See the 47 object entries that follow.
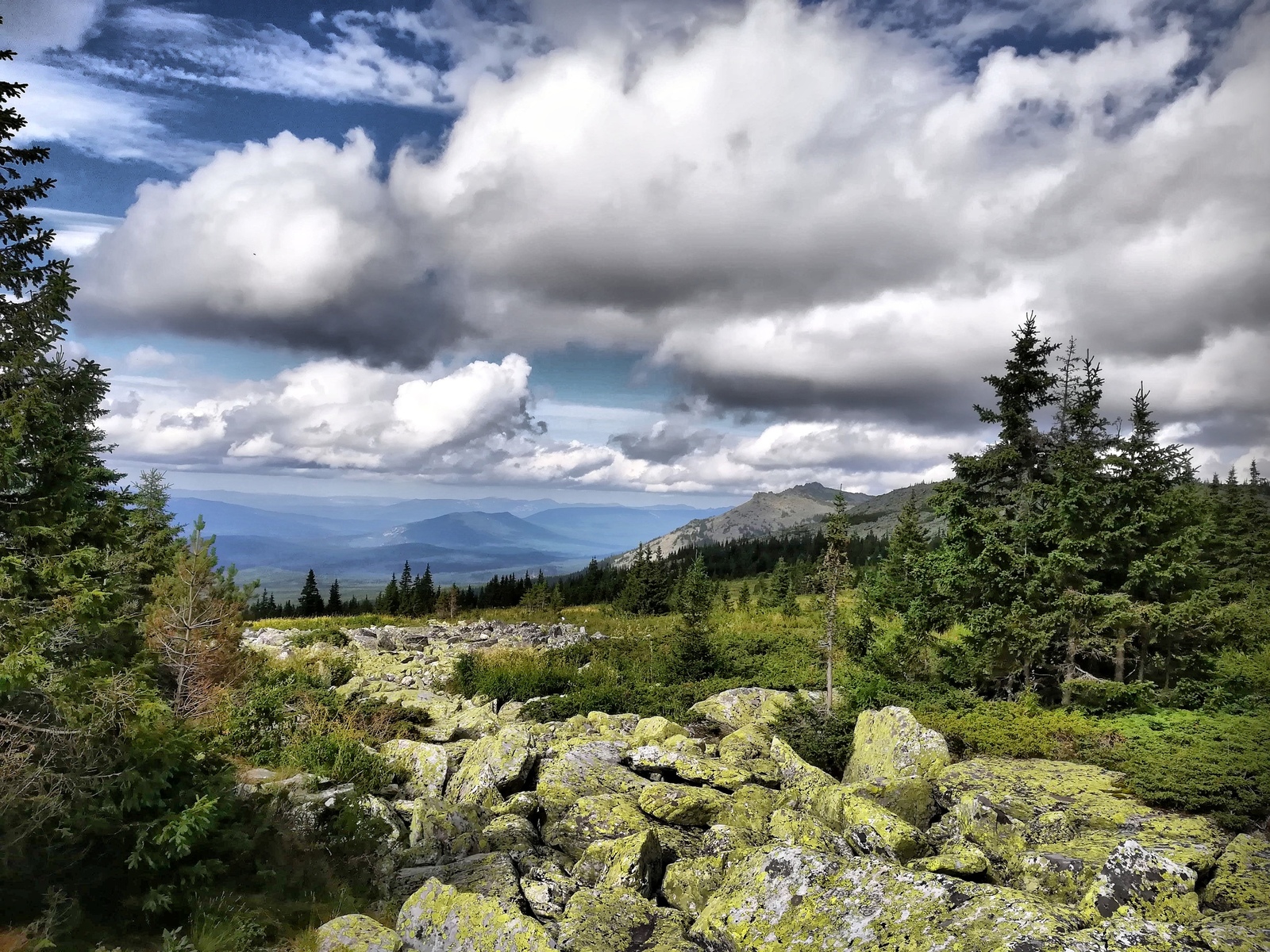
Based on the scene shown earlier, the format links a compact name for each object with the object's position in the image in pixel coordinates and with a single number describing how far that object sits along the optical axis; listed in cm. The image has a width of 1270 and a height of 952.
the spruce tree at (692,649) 2469
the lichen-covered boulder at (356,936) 753
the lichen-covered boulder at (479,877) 859
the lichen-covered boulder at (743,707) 1848
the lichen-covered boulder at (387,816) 1101
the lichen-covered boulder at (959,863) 828
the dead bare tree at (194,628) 1594
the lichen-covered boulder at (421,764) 1385
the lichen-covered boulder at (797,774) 1201
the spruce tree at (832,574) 1694
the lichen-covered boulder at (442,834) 1053
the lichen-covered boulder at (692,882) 866
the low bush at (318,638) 3117
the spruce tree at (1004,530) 1867
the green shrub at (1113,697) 1669
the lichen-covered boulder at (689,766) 1265
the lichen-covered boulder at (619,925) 750
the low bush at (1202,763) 1070
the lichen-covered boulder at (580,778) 1217
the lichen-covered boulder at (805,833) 929
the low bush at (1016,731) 1449
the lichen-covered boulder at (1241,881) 725
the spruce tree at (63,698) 706
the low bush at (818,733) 1539
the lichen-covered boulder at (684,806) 1144
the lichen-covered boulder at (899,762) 1154
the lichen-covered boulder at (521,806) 1199
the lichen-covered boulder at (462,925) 738
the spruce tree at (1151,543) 1773
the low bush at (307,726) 1395
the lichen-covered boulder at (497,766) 1298
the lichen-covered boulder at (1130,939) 561
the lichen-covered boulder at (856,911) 609
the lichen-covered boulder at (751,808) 1077
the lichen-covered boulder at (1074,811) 886
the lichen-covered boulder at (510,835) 1077
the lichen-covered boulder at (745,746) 1448
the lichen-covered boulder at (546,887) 852
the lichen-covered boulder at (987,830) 952
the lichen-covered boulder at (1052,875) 805
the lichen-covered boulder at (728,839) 1011
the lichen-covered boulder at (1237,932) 556
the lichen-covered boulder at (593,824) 1060
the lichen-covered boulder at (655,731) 1555
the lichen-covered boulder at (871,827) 933
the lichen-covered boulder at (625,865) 894
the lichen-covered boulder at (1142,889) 680
